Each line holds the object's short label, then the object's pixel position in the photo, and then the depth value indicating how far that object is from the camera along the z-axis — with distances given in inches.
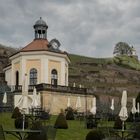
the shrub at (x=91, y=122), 1190.4
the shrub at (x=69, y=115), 1505.9
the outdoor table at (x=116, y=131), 770.4
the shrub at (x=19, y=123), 1031.0
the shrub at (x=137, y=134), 750.5
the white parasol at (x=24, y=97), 935.6
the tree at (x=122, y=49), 5073.8
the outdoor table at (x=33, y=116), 1162.0
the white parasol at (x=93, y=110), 1350.9
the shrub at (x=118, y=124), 1136.7
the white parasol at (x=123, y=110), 948.8
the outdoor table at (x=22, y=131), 628.4
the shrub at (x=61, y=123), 1118.7
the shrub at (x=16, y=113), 1277.6
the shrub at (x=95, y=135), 749.9
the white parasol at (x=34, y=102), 1327.8
